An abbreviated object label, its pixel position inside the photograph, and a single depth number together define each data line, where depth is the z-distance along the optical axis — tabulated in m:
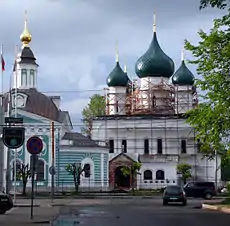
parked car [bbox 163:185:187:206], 40.39
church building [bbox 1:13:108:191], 65.12
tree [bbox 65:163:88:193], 62.23
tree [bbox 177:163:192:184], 70.75
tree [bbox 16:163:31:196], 57.94
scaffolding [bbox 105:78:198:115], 78.19
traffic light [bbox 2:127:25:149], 24.14
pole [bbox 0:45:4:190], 43.17
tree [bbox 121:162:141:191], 66.31
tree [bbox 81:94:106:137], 89.43
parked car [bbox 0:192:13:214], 27.56
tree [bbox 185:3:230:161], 33.56
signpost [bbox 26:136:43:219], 22.95
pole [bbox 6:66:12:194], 42.23
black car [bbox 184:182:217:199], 53.48
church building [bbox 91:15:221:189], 73.44
